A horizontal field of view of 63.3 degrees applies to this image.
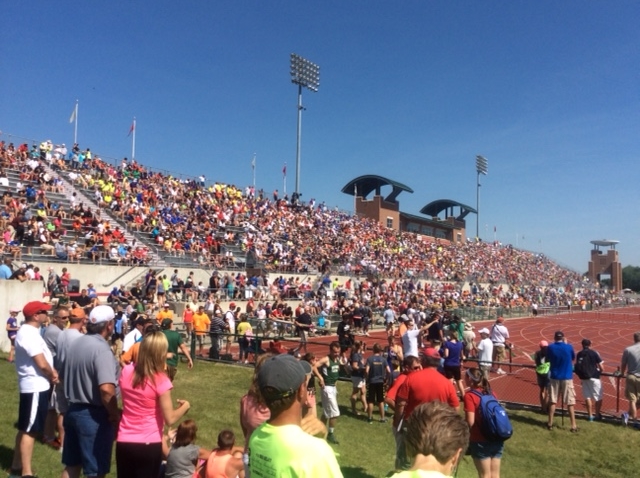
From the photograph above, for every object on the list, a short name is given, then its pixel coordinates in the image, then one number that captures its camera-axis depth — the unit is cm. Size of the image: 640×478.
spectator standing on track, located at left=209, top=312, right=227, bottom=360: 1491
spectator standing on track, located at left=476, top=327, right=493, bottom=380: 1298
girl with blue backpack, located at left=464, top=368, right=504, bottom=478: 557
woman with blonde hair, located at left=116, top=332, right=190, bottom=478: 391
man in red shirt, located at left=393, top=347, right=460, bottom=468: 575
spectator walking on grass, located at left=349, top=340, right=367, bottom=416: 1056
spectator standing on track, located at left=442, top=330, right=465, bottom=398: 1078
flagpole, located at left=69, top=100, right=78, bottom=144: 3853
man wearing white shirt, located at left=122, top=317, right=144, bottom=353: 933
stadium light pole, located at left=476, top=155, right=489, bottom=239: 8444
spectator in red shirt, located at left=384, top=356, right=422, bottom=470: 577
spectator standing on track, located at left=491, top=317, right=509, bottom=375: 1527
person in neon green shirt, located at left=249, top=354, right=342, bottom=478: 214
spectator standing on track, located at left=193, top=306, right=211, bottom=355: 1542
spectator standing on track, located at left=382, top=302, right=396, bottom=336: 2384
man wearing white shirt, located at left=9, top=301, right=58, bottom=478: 504
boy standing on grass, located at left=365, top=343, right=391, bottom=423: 1027
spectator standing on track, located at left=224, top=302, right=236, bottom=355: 1697
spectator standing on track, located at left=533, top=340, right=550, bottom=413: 1051
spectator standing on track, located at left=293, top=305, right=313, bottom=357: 1761
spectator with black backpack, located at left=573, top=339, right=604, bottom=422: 1011
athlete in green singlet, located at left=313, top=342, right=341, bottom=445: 874
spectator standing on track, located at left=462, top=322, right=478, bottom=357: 1621
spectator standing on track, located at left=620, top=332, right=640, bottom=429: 977
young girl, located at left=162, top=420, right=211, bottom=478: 499
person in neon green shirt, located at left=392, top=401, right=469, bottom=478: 214
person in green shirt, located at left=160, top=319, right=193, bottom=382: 913
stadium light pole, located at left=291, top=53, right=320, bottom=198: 5191
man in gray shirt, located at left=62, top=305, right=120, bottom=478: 404
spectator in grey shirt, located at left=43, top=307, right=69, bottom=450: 652
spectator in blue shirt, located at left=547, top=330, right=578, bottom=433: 986
